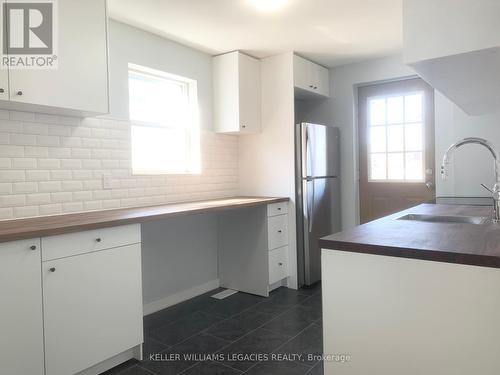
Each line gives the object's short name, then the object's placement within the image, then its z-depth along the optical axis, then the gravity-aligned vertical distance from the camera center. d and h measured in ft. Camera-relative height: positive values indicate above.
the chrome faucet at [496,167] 5.88 +0.09
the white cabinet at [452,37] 4.15 +1.57
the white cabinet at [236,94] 11.56 +2.67
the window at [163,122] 10.16 +1.65
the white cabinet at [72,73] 6.63 +2.05
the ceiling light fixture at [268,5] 8.21 +3.85
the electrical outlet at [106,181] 8.89 +0.00
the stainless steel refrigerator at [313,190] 11.68 -0.45
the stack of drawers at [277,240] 11.18 -1.93
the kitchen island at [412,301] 3.71 -1.38
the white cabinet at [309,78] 11.93 +3.31
